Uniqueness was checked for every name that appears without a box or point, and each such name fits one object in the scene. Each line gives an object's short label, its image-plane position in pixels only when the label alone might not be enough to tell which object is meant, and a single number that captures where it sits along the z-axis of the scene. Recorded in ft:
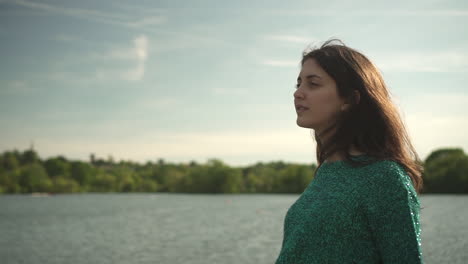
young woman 5.90
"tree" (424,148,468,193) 271.90
